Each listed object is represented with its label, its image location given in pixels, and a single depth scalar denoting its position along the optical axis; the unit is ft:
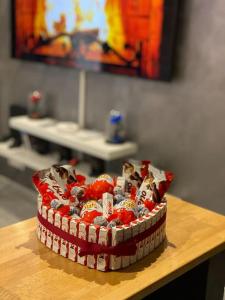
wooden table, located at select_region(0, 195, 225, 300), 3.93
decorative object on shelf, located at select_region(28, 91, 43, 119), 11.69
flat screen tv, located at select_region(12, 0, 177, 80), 8.85
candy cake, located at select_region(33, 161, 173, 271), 4.24
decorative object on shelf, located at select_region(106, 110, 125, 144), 9.90
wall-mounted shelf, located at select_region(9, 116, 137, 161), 9.69
